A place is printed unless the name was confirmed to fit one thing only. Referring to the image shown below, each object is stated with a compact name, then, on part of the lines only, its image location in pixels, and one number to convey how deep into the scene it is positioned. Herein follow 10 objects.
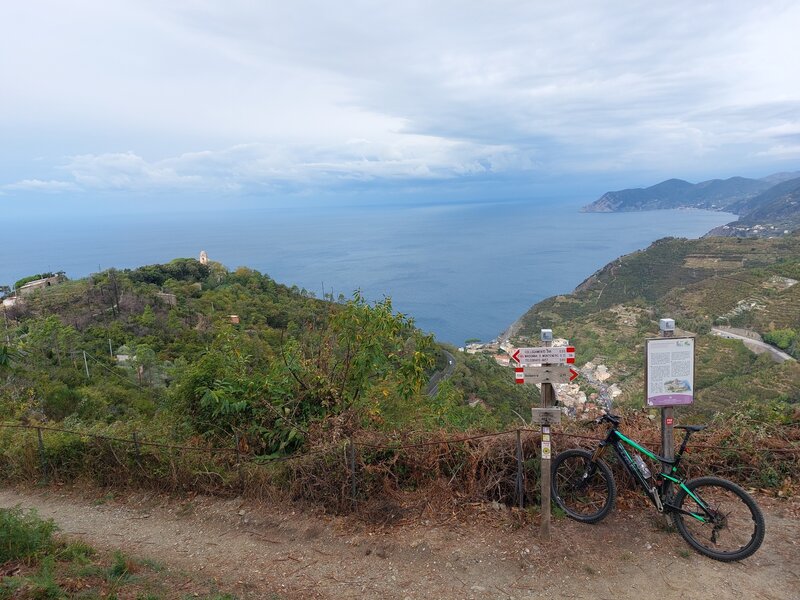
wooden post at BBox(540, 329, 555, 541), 3.64
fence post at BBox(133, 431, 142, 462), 5.19
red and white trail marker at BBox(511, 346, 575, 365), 3.58
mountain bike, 3.53
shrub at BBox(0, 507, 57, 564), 3.61
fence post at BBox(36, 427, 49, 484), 5.56
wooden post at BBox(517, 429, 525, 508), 4.09
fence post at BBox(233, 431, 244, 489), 4.78
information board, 3.72
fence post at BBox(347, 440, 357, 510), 4.31
